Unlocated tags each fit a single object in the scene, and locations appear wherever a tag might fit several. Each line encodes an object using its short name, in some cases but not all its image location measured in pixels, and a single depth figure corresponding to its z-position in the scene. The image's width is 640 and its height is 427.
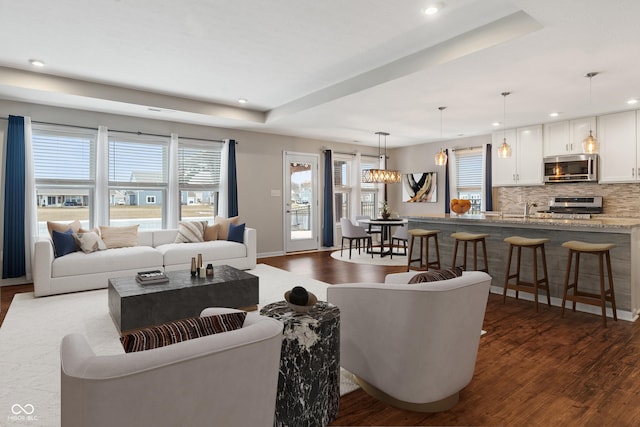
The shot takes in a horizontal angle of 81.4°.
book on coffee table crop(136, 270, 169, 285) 3.59
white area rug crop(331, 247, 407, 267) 6.75
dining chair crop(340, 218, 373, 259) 7.48
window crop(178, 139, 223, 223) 6.72
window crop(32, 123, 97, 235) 5.45
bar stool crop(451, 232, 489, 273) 4.63
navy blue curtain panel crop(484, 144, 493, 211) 7.41
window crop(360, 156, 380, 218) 9.31
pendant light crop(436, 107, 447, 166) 5.54
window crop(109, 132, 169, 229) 6.05
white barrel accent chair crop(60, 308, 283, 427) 0.98
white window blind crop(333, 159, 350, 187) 8.92
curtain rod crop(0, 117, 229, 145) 5.39
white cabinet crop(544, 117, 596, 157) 6.01
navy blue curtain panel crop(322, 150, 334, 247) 8.46
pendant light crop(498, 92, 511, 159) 4.82
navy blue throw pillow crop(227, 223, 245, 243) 6.14
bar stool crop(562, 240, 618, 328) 3.53
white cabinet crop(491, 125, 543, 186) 6.61
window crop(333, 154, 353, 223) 8.90
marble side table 1.75
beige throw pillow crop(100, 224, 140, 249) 5.30
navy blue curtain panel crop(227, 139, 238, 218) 7.02
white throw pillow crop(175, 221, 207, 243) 5.95
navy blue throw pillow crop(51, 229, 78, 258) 4.74
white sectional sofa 4.45
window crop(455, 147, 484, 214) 7.83
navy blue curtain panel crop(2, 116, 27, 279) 5.09
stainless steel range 6.11
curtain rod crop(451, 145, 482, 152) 7.75
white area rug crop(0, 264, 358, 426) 2.14
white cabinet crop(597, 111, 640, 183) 5.58
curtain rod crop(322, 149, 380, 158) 8.50
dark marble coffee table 3.21
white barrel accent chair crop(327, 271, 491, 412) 1.89
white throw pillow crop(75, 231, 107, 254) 4.94
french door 7.98
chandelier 7.59
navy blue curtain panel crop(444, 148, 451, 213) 8.18
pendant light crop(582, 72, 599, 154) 4.18
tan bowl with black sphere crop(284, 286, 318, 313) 1.91
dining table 7.39
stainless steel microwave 5.93
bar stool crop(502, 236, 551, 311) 4.01
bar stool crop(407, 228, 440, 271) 5.34
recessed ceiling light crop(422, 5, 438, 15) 3.07
